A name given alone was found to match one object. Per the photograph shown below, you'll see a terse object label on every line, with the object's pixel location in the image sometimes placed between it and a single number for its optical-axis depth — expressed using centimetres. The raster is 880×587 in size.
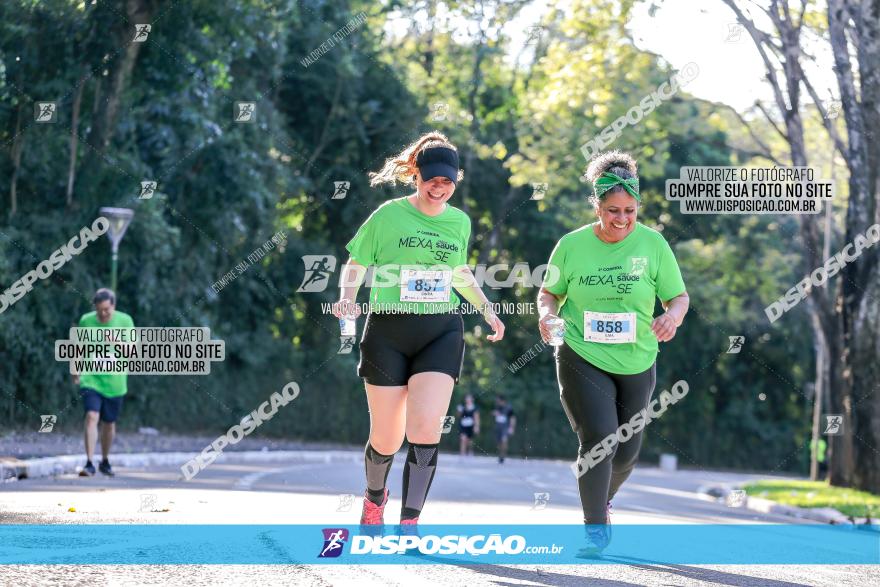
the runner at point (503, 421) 3497
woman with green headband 747
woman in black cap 729
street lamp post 2316
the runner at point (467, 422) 3381
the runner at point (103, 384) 1445
